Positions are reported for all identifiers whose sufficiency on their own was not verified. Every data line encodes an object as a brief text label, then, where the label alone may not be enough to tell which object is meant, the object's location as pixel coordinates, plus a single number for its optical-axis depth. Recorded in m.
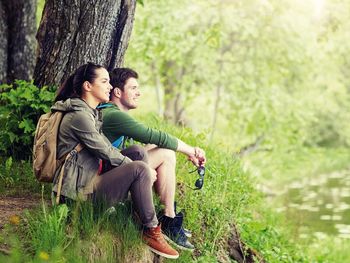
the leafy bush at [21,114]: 6.59
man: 5.08
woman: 4.70
